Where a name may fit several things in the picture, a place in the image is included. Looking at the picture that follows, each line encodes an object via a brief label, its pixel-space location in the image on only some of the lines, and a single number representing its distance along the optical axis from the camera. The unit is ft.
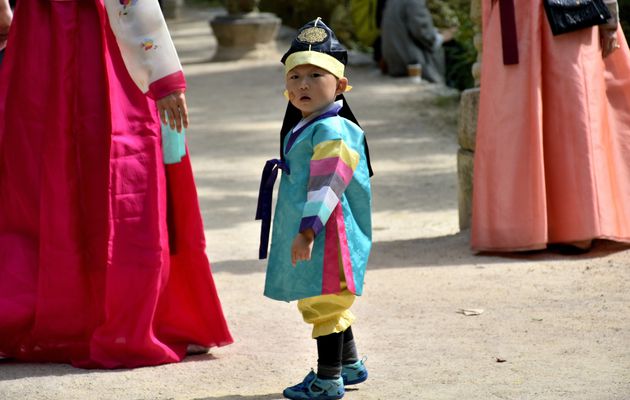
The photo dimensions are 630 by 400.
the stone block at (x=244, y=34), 94.67
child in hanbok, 22.73
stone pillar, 39.99
